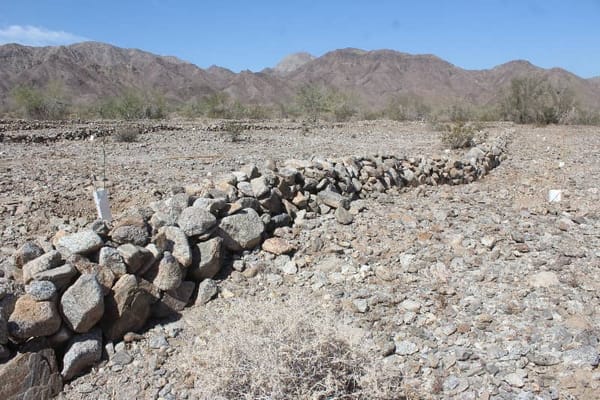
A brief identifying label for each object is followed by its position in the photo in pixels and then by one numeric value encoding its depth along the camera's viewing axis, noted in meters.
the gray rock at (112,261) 3.29
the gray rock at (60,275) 2.97
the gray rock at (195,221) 3.96
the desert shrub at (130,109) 23.70
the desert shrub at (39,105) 21.67
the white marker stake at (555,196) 6.20
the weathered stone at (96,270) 3.19
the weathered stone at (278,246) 4.46
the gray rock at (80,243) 3.29
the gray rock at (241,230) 4.31
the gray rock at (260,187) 4.85
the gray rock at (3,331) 2.64
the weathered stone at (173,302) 3.53
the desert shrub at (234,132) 12.90
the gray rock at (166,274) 3.53
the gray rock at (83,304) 2.94
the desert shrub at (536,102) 18.41
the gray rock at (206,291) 3.75
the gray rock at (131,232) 3.57
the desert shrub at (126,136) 12.59
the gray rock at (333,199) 5.37
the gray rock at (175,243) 3.71
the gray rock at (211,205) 4.23
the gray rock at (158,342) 3.22
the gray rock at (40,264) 3.02
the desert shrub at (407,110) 25.50
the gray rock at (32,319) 2.74
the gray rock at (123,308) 3.20
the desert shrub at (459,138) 11.30
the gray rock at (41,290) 2.86
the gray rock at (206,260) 3.90
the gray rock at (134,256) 3.37
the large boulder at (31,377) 2.59
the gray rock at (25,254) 3.21
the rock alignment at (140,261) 2.86
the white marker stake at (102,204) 4.19
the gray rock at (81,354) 2.89
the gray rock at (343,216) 5.08
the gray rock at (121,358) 3.06
